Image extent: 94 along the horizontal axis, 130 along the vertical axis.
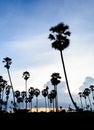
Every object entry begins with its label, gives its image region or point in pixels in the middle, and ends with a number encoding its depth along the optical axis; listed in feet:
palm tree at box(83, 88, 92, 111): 202.84
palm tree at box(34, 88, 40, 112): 189.91
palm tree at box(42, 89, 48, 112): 190.65
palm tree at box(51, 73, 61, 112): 123.09
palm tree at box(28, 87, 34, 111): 188.15
